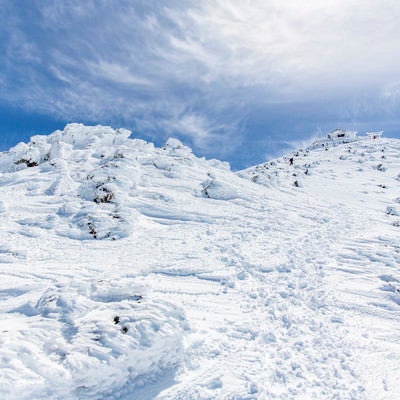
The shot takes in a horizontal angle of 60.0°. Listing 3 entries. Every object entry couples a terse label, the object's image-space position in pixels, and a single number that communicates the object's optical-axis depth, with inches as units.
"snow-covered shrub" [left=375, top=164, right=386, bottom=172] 1234.1
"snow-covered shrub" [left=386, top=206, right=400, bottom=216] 676.7
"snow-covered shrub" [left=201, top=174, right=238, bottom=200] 642.8
